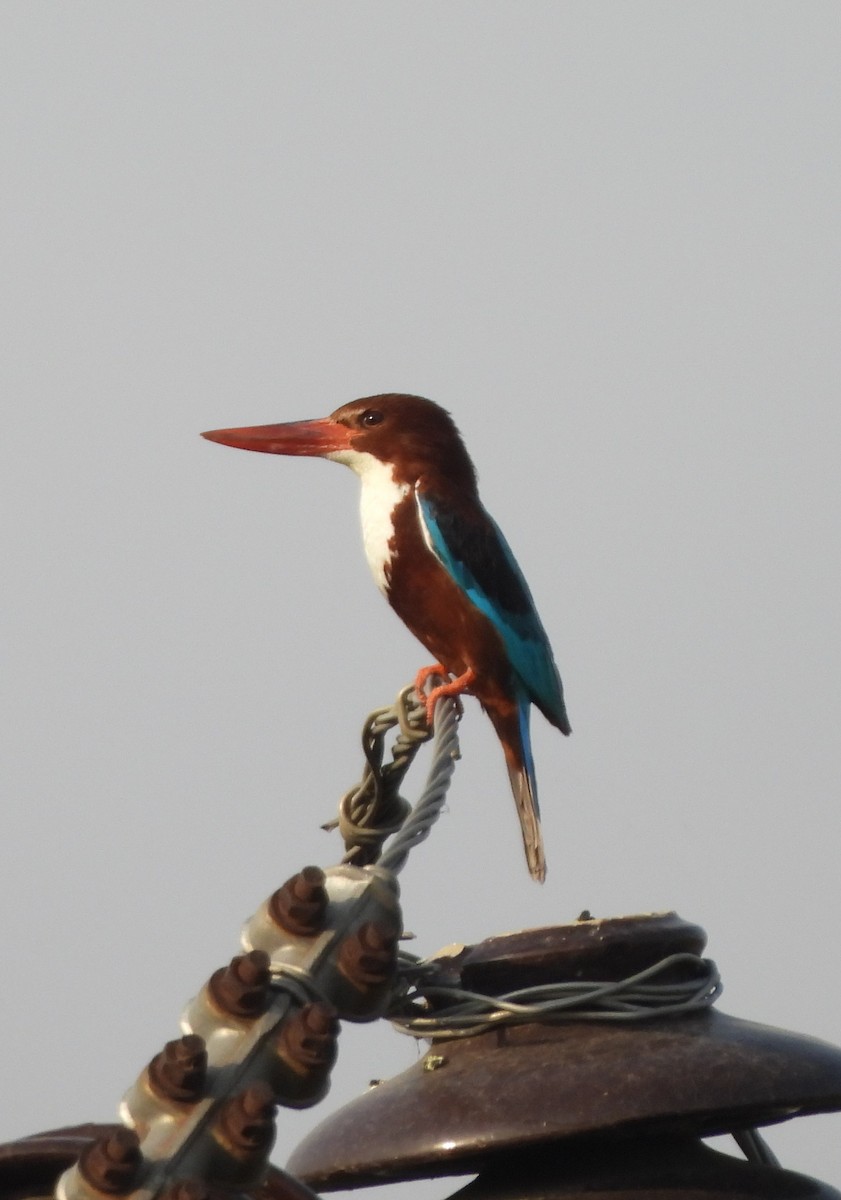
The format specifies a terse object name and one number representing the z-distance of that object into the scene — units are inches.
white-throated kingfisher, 399.2
